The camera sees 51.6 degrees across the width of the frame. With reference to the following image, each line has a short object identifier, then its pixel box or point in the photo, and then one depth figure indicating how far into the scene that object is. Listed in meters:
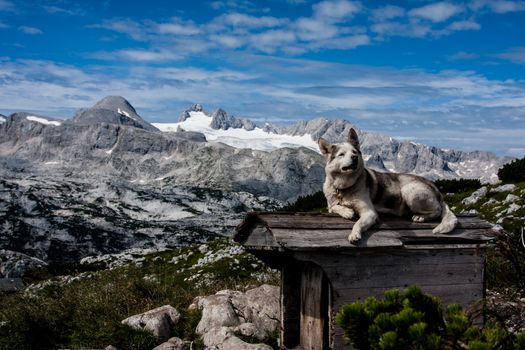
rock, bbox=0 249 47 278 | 74.31
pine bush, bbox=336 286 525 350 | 4.08
